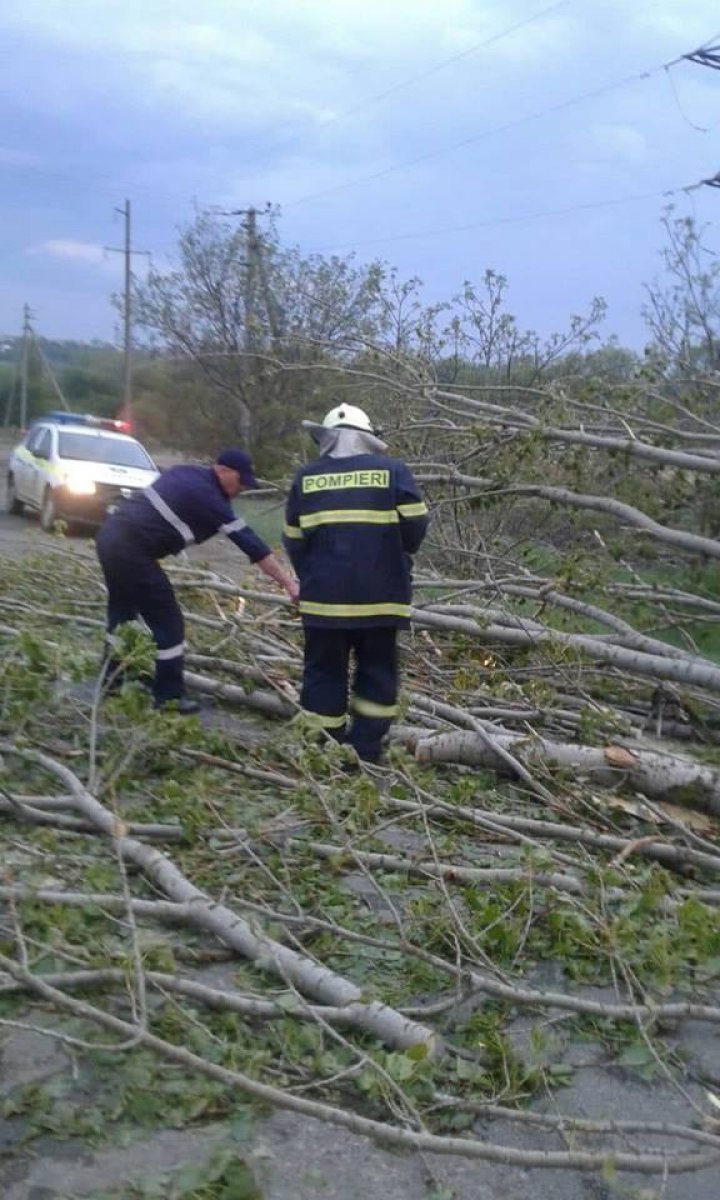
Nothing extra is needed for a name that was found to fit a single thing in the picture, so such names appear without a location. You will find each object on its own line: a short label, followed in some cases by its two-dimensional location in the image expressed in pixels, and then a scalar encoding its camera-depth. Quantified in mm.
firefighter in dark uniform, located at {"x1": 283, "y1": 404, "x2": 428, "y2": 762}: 5598
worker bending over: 6359
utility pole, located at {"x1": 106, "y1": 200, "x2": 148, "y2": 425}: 29547
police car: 16266
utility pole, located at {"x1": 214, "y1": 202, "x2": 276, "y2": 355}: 24672
